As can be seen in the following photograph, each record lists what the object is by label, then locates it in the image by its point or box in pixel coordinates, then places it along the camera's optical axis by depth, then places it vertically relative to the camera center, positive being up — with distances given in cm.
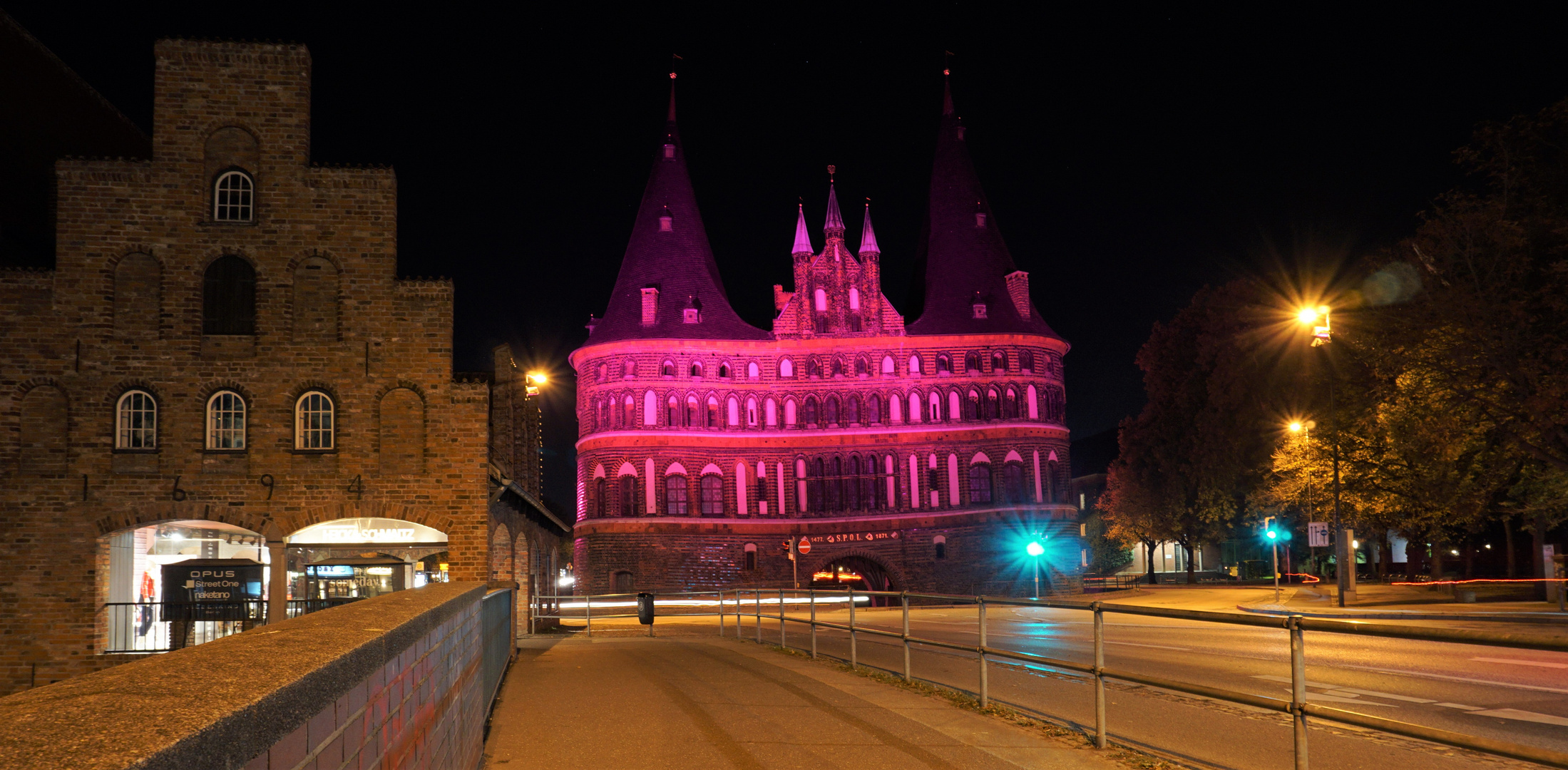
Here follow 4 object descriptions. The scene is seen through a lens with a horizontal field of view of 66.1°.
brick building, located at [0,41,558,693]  2505 +329
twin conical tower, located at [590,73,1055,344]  6881 +1315
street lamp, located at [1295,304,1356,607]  3105 +410
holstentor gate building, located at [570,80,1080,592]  6706 +442
